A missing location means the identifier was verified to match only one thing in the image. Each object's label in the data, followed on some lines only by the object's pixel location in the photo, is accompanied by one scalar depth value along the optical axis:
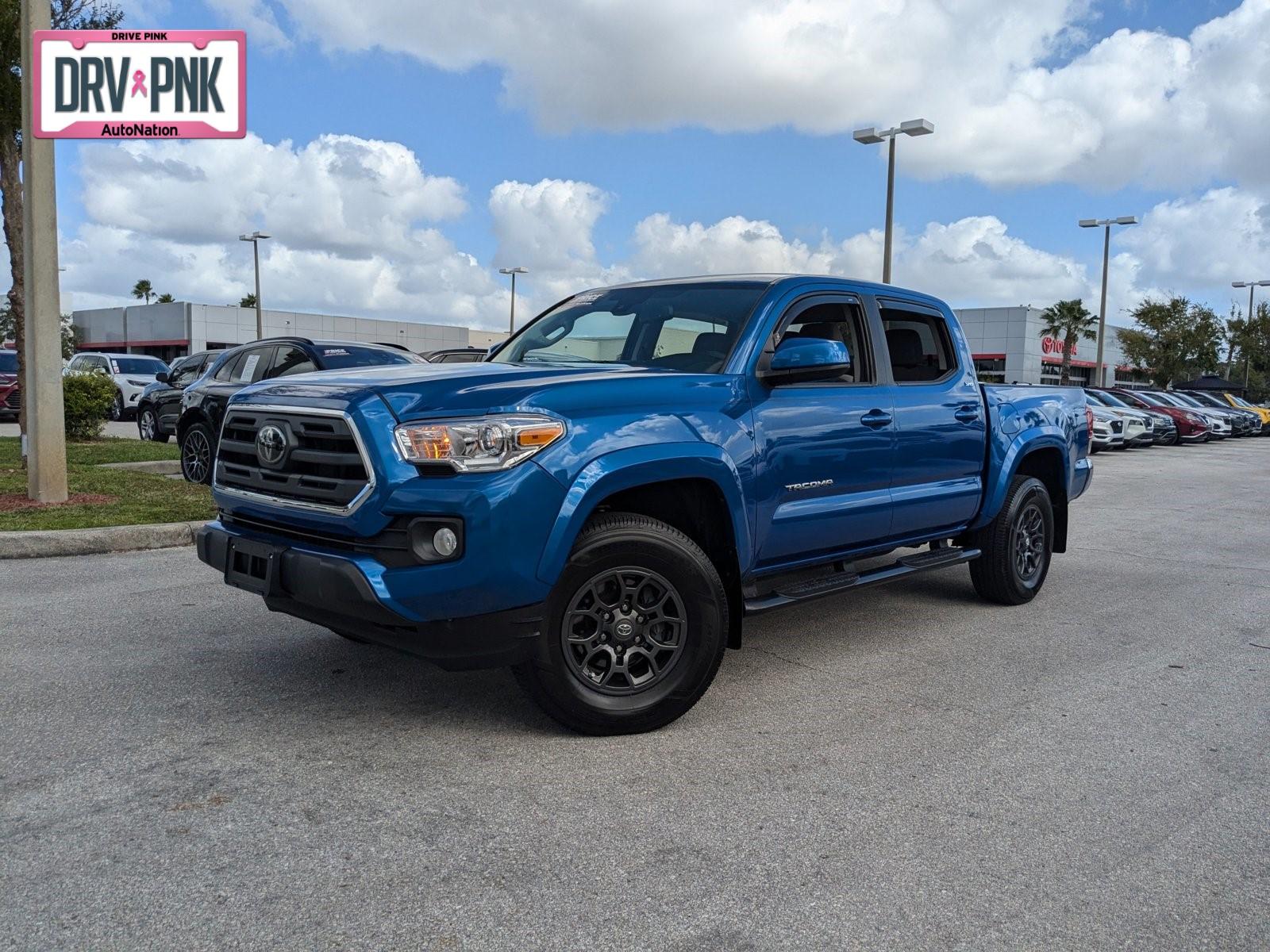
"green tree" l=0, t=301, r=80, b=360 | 50.53
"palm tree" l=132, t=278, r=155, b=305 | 89.44
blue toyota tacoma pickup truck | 3.59
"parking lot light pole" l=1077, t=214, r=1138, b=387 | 34.38
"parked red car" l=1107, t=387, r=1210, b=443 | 30.05
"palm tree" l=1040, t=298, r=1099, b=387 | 55.75
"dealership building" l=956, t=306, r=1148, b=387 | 60.72
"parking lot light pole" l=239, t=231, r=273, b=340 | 42.84
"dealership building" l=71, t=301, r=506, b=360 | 54.31
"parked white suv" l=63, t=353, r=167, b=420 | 23.61
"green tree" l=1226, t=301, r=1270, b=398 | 54.50
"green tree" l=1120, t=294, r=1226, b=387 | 51.72
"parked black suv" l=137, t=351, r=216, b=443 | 15.12
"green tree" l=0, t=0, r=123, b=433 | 11.79
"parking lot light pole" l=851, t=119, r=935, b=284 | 19.88
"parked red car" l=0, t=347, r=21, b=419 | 22.38
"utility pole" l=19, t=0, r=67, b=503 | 8.95
